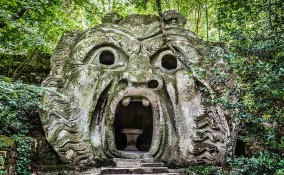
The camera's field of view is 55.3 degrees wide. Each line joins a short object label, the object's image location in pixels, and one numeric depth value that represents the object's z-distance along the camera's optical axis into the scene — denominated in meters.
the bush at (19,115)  4.97
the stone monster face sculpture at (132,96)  5.32
